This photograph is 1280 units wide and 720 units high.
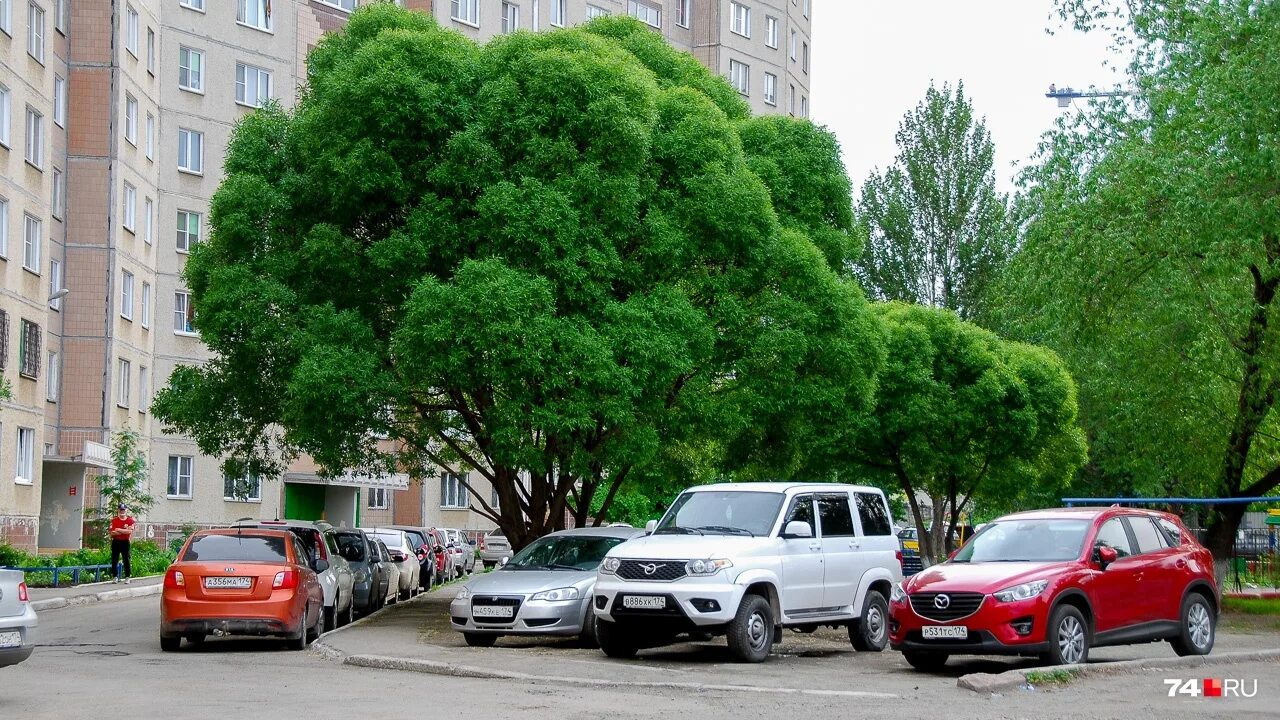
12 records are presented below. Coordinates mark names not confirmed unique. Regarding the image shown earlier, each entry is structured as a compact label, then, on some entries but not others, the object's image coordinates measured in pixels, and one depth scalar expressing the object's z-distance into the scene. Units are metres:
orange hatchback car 18.94
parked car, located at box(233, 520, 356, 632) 22.03
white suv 16.83
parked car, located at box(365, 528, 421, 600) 34.47
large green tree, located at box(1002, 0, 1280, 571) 22.56
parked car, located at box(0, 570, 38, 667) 12.80
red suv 15.49
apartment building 39.47
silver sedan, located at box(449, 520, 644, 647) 19.66
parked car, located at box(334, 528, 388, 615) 27.48
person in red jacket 35.91
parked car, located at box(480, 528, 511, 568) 56.94
